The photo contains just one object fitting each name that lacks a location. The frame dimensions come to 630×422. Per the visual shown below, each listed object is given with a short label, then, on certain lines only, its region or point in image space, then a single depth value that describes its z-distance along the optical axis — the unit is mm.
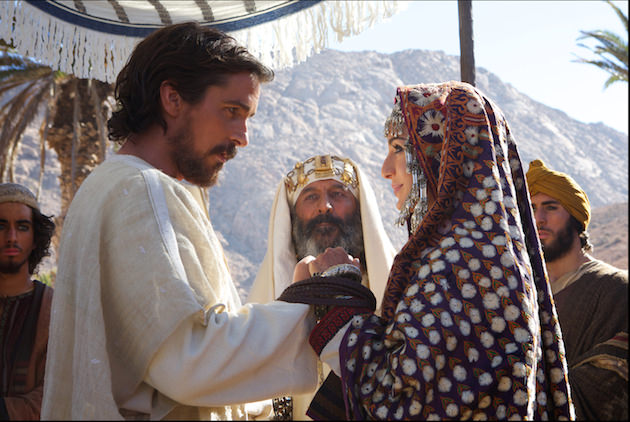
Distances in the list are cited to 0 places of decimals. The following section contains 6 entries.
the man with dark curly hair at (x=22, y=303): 4016
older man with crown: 4629
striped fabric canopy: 3988
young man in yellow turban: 3428
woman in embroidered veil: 2125
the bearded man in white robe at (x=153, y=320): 2125
